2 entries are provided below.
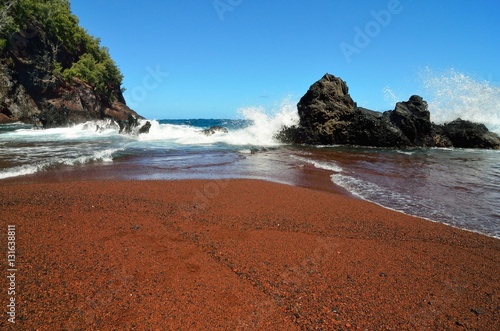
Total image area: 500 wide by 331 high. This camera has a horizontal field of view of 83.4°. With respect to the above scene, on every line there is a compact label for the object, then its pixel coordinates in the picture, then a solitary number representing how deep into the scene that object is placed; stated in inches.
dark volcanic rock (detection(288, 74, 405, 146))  739.4
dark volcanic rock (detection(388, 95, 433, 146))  762.2
